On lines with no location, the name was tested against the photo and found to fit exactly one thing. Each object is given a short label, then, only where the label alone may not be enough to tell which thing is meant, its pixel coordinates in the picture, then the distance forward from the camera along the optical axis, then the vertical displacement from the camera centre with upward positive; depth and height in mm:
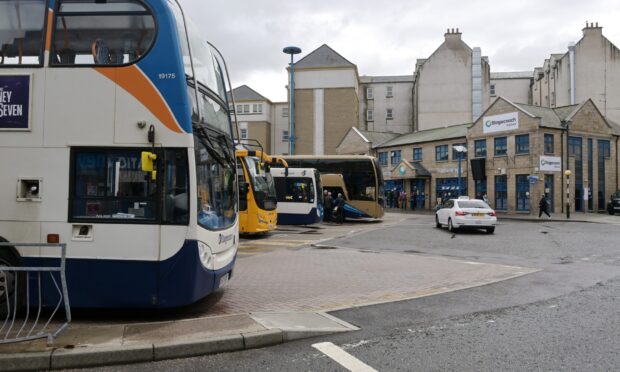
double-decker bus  6113 +567
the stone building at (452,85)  55875 +12836
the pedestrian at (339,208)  27016 -553
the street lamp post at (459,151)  37750 +3644
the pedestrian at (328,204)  27422 -346
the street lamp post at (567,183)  30947 +1193
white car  20578 -670
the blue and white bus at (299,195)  23656 +108
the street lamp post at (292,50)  33812 +9959
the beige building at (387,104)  64938 +12290
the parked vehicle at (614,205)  34844 -303
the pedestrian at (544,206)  31250 -389
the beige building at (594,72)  47156 +12271
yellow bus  17625 -40
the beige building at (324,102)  59656 +11316
